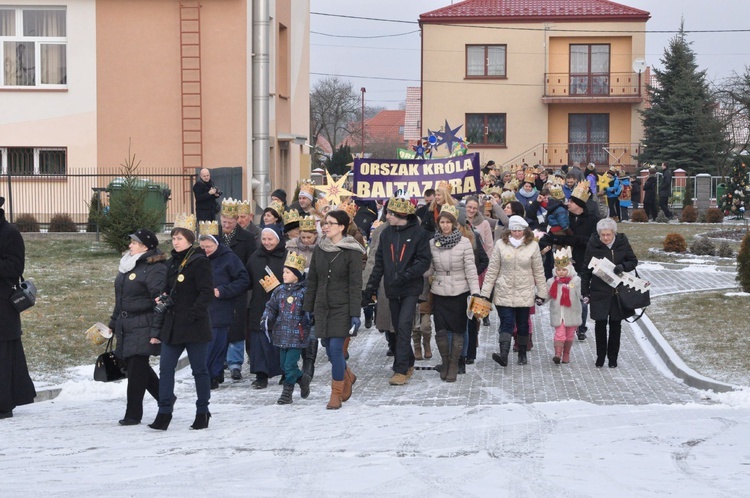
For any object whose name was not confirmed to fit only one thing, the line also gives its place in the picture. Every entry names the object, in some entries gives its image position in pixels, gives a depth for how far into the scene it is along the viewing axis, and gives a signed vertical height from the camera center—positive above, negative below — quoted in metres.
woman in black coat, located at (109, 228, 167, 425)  9.76 -1.18
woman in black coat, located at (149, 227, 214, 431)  9.66 -1.28
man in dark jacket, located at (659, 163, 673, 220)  38.62 -0.65
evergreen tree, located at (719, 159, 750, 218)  36.38 -0.67
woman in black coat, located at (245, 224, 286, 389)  12.09 -1.41
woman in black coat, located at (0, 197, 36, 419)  10.13 -1.44
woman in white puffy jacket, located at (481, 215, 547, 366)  13.20 -1.22
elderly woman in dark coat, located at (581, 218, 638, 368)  13.09 -1.31
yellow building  56.66 +4.39
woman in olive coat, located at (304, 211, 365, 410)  10.96 -1.15
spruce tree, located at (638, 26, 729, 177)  53.59 +2.34
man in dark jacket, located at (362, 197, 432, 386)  12.12 -1.05
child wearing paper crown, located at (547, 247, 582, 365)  13.41 -1.53
